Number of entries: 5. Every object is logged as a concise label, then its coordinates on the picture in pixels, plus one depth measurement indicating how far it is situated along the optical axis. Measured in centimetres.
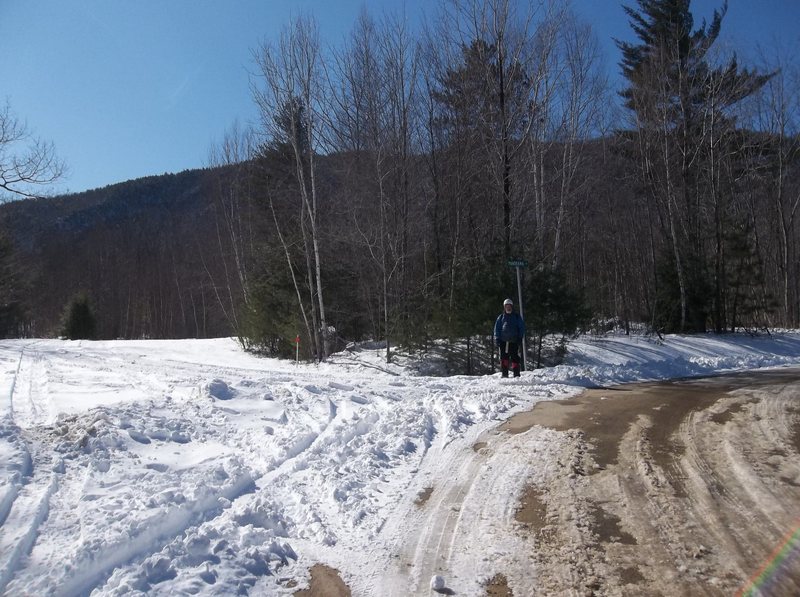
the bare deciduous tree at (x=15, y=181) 1562
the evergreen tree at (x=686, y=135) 2134
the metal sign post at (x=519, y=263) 1207
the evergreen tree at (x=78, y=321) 4109
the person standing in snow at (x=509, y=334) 1120
